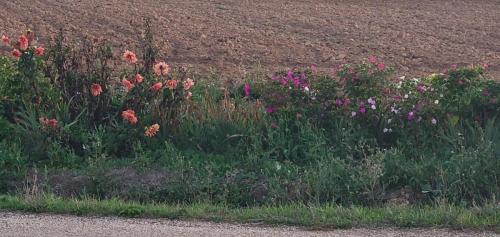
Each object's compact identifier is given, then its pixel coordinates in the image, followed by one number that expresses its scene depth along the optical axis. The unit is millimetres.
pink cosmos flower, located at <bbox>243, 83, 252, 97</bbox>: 11177
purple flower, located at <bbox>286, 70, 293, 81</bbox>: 10500
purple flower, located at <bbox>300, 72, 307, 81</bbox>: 10495
